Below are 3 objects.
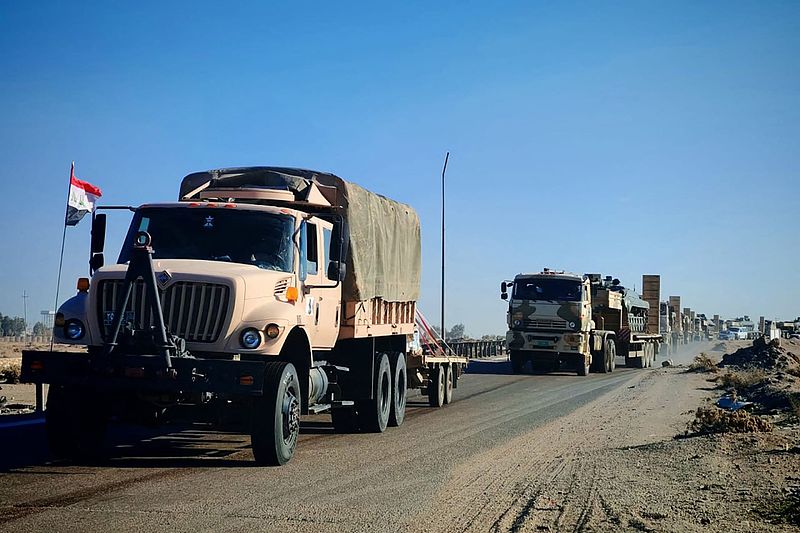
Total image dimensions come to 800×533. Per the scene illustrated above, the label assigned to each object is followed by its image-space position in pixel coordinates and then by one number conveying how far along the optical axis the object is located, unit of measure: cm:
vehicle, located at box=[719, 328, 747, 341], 11331
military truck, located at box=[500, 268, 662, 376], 3328
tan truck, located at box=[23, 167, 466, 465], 1006
